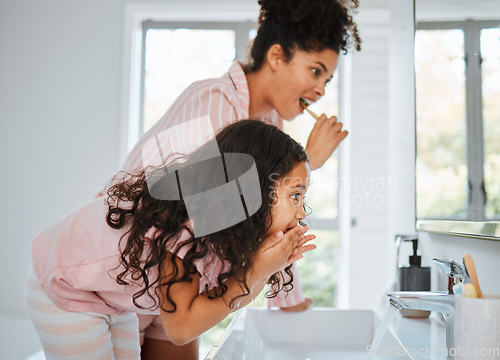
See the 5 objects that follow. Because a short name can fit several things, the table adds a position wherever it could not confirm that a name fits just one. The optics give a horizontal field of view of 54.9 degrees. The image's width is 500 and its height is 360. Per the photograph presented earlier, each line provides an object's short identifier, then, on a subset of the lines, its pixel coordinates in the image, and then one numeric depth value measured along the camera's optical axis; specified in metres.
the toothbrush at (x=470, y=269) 0.60
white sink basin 1.01
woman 1.05
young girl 0.72
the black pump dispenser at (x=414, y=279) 1.01
